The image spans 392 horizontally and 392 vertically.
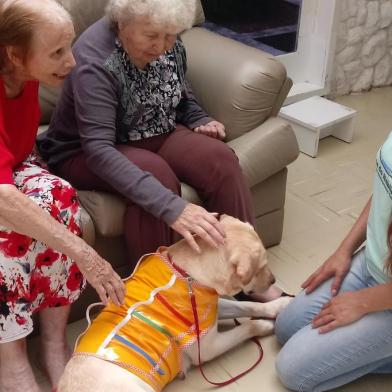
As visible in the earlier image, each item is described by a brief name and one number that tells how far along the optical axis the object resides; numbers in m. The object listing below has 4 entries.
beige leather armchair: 1.91
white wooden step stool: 2.81
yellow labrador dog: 1.36
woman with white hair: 1.58
